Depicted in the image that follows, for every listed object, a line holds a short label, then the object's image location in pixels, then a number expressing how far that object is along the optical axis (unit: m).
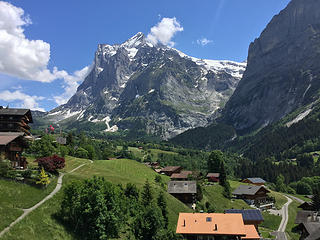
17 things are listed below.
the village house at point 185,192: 75.88
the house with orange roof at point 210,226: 48.16
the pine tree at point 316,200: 90.94
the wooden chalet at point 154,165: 173.62
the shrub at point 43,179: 45.91
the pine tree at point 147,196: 56.39
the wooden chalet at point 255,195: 103.25
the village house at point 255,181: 140.50
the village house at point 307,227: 60.21
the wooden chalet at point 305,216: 76.20
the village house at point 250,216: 71.38
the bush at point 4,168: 44.08
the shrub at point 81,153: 109.55
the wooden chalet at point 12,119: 72.00
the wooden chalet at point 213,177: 112.45
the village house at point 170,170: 135.50
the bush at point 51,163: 53.75
